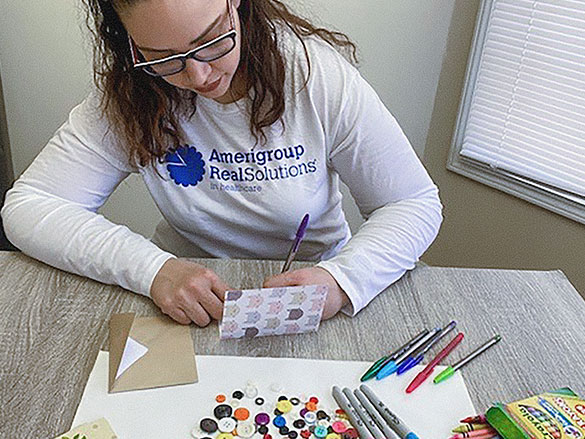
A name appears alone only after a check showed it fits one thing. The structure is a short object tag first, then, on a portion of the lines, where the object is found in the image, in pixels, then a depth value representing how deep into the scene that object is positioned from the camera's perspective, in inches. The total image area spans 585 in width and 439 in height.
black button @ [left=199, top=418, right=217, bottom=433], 27.6
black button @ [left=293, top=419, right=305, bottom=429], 28.3
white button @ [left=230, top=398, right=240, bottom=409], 29.1
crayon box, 26.9
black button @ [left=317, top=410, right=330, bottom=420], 28.8
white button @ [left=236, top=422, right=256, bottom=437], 27.6
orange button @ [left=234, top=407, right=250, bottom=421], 28.5
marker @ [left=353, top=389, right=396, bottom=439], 27.6
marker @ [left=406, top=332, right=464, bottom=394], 30.8
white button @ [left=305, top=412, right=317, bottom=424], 28.5
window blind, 63.4
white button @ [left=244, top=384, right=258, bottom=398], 29.7
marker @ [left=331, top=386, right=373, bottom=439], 27.6
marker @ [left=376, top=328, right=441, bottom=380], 31.2
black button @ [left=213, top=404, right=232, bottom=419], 28.5
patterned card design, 32.0
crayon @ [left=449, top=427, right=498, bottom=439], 27.8
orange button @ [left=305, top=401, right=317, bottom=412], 29.1
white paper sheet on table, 28.1
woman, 36.8
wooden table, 30.0
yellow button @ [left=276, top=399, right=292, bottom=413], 29.0
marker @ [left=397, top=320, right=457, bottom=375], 31.9
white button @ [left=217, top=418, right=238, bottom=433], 27.8
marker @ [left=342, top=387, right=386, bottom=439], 27.6
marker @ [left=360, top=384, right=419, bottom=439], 27.6
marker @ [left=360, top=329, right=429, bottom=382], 31.1
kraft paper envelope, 30.4
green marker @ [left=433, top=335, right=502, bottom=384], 31.5
